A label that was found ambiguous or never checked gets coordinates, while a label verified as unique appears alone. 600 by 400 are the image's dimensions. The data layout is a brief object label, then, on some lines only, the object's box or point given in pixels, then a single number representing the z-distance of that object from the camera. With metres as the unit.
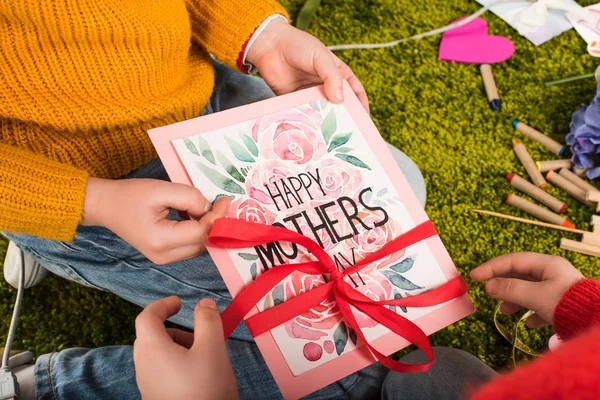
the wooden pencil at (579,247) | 0.85
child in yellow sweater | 0.48
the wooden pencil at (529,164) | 0.92
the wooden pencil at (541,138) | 0.95
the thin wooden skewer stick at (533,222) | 0.85
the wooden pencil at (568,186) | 0.90
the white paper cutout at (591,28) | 1.08
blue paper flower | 0.89
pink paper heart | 1.05
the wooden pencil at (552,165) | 0.93
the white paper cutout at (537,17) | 1.08
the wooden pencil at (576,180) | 0.91
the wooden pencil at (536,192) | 0.88
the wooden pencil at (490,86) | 0.99
